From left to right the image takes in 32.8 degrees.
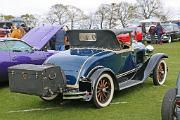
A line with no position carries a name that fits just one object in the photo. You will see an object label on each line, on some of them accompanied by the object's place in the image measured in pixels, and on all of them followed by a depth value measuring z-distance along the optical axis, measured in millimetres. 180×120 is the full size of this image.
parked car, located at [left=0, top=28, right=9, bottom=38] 21116
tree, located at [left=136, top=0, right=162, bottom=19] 54292
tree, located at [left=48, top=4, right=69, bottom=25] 43965
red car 7632
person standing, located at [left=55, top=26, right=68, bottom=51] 11915
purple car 7751
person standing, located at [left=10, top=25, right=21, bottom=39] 13712
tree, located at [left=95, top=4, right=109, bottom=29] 47200
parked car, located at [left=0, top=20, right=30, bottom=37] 24975
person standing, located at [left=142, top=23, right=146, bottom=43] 22051
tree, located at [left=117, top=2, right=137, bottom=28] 50642
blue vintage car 5718
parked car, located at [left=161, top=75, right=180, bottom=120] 4546
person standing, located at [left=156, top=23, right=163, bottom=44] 21544
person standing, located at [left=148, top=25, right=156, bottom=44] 21890
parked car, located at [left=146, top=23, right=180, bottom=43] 22225
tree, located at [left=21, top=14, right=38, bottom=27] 44920
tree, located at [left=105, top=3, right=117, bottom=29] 47861
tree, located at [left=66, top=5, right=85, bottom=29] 43954
